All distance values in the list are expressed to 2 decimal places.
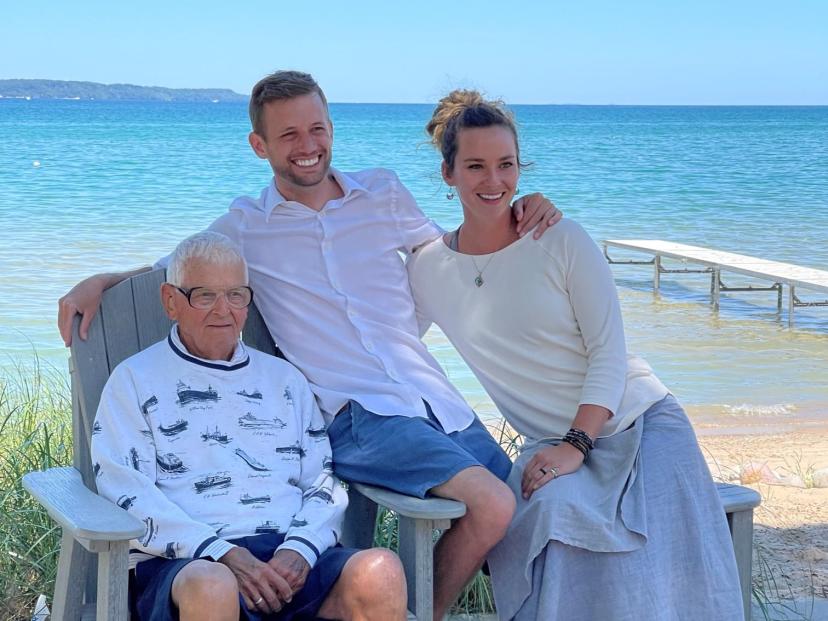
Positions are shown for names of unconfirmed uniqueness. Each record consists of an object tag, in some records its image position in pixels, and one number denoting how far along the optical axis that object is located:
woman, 2.71
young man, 3.02
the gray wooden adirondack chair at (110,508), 2.35
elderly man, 2.44
